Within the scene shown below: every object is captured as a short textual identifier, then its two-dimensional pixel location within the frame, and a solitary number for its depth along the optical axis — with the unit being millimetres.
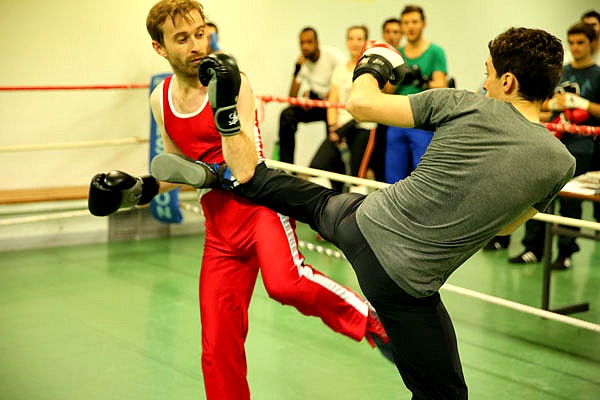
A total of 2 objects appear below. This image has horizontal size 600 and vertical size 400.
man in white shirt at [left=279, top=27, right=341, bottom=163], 6359
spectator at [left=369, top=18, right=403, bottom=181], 5777
